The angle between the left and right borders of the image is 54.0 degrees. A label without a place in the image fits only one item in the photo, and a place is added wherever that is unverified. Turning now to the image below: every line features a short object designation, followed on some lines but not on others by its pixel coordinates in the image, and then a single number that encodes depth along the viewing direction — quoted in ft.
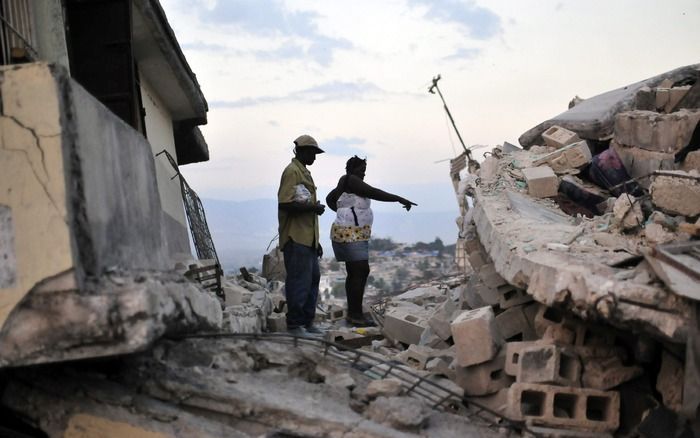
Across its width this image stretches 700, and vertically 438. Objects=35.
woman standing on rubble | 22.34
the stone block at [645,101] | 25.11
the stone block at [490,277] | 17.46
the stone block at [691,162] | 18.59
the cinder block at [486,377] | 13.79
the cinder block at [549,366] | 12.89
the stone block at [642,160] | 20.68
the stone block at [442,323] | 18.37
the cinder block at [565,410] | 12.52
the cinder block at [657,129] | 21.25
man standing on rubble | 18.95
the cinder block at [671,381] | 11.94
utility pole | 34.73
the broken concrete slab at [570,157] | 22.93
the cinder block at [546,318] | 13.85
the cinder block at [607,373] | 12.92
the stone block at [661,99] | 25.04
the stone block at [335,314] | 25.52
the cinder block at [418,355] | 16.74
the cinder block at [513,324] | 15.83
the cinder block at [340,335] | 19.74
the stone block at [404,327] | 20.75
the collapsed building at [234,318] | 9.43
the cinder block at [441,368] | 15.28
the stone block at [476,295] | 17.83
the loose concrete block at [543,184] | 21.89
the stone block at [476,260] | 20.81
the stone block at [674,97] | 24.78
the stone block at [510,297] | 16.12
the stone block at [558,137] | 25.21
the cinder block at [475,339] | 13.78
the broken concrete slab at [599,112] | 25.16
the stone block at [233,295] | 20.03
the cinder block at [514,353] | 13.34
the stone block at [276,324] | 18.90
